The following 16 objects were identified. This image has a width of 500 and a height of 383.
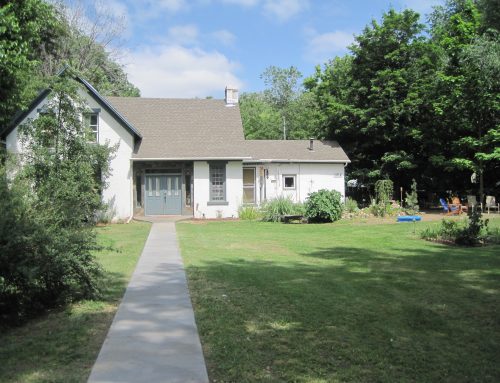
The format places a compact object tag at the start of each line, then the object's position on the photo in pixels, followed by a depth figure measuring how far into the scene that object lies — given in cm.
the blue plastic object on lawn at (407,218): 2120
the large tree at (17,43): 1591
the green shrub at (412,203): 2406
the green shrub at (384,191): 2481
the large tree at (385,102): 2966
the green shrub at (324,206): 2155
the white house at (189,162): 2370
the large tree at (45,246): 598
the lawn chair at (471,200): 2468
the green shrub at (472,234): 1345
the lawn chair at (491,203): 2426
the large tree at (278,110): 5600
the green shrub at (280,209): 2261
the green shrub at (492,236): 1364
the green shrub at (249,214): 2406
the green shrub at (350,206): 2444
